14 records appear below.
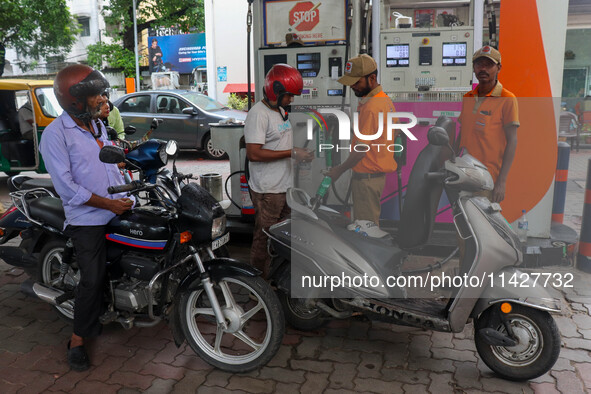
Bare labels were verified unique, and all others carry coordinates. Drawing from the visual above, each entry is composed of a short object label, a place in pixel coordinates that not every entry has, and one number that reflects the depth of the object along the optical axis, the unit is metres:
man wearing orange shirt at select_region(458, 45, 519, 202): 4.05
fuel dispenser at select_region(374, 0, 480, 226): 5.24
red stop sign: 5.44
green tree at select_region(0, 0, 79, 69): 17.69
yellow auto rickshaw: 8.69
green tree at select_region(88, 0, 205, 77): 23.39
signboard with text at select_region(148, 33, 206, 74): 26.78
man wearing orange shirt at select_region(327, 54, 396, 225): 4.02
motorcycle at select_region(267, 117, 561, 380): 2.99
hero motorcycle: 3.08
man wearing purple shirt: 3.11
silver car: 11.88
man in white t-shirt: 3.86
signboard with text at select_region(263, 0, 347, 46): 5.39
